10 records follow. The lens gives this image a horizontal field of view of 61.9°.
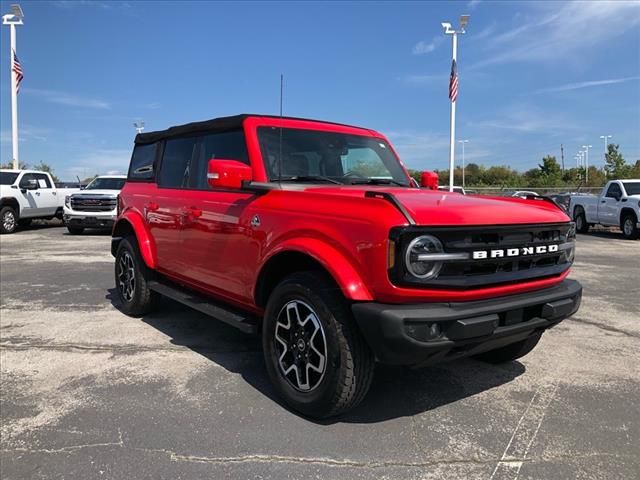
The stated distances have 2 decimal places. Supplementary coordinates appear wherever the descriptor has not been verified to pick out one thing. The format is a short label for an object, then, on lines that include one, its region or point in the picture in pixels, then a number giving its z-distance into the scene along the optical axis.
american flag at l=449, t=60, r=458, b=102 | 23.58
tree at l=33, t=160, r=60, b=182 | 46.66
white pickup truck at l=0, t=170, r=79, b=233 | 16.11
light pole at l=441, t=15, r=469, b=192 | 23.64
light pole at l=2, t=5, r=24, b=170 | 22.28
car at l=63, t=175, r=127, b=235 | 15.51
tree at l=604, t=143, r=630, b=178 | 46.25
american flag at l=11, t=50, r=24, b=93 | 22.27
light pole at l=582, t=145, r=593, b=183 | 61.27
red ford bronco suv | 2.90
